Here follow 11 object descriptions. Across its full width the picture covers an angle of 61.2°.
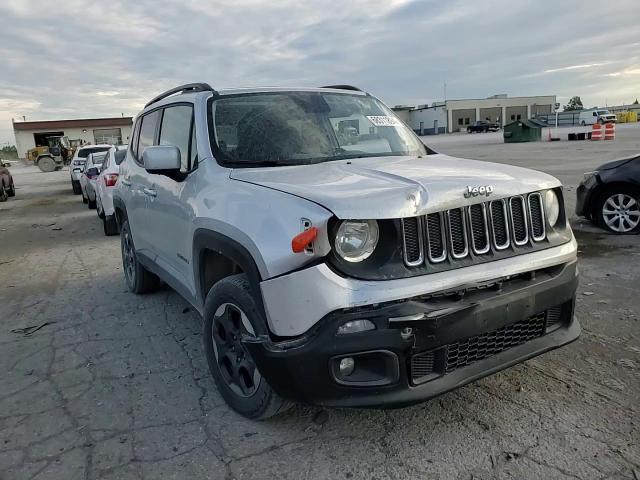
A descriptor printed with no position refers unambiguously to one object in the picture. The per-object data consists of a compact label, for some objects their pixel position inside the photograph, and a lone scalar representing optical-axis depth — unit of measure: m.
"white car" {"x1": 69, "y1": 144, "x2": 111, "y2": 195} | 18.53
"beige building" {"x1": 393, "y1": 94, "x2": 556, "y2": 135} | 97.94
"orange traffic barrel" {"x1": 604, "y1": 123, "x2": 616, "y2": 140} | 32.94
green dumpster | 38.69
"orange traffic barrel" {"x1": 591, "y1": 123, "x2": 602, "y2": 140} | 33.07
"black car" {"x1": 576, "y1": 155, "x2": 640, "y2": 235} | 7.31
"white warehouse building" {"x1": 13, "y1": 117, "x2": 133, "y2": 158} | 59.06
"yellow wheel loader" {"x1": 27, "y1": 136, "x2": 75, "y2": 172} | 41.38
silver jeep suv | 2.46
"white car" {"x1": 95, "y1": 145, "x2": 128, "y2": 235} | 9.89
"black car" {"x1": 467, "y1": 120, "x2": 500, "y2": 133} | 75.56
